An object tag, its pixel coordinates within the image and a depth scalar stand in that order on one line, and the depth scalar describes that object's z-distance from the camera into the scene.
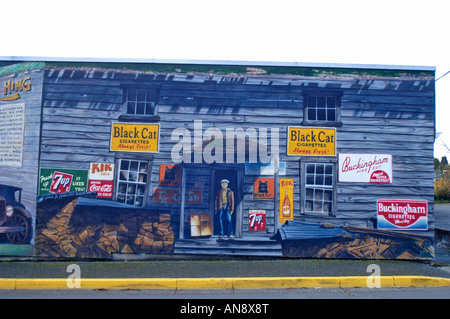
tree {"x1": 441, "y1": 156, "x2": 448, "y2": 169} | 43.18
